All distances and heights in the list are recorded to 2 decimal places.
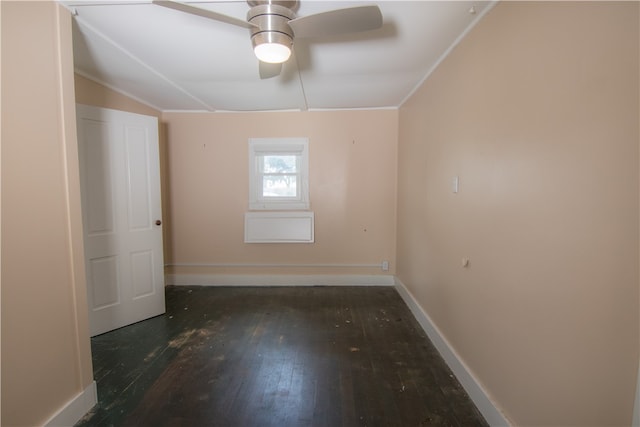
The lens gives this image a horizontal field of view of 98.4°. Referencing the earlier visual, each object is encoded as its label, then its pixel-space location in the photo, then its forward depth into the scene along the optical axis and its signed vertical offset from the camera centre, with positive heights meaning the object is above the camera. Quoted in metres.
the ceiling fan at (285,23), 1.39 +0.90
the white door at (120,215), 2.37 -0.18
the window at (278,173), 3.59 +0.27
